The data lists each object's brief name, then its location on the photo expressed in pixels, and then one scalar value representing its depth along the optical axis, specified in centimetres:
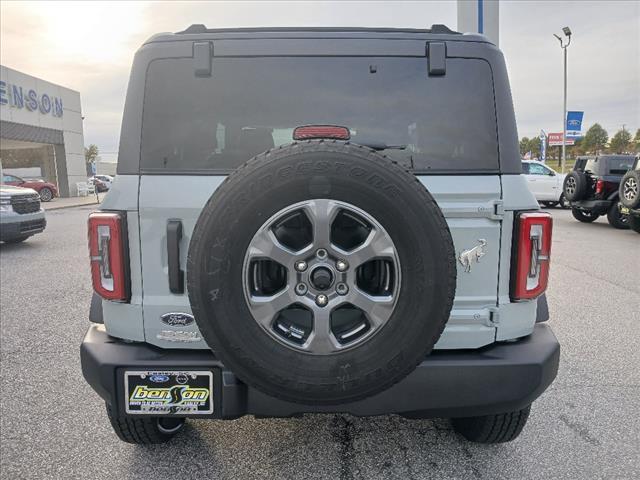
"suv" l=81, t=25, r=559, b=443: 178
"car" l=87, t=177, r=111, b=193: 3540
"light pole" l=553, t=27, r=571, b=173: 2838
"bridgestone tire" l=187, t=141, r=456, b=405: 174
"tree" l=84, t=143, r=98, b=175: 8658
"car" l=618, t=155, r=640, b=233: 1024
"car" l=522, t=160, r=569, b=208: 1712
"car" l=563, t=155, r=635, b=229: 1231
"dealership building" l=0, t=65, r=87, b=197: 2500
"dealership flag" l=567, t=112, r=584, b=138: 3259
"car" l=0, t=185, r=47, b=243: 903
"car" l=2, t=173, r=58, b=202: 2272
